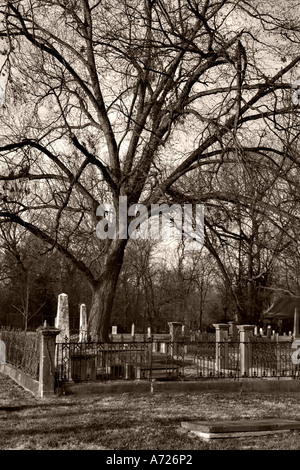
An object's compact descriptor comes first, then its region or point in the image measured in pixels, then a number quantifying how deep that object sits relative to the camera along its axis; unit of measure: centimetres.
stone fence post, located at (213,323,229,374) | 1886
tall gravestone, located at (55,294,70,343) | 1742
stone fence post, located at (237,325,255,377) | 1703
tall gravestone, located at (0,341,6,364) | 1878
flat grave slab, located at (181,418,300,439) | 847
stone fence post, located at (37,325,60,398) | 1245
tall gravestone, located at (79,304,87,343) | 2341
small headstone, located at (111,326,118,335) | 3988
